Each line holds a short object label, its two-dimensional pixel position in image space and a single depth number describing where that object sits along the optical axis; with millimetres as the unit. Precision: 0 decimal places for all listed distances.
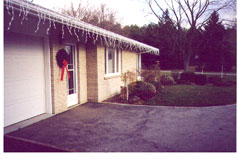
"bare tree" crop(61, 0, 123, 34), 23844
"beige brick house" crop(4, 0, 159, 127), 4957
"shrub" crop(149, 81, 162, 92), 11347
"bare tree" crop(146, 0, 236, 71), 21547
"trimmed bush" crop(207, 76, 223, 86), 14467
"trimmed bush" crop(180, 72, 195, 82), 16078
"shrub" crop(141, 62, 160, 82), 11798
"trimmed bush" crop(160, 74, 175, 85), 15023
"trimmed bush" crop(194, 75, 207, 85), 15238
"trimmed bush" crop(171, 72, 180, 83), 16636
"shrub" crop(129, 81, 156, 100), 8898
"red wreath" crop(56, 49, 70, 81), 6281
